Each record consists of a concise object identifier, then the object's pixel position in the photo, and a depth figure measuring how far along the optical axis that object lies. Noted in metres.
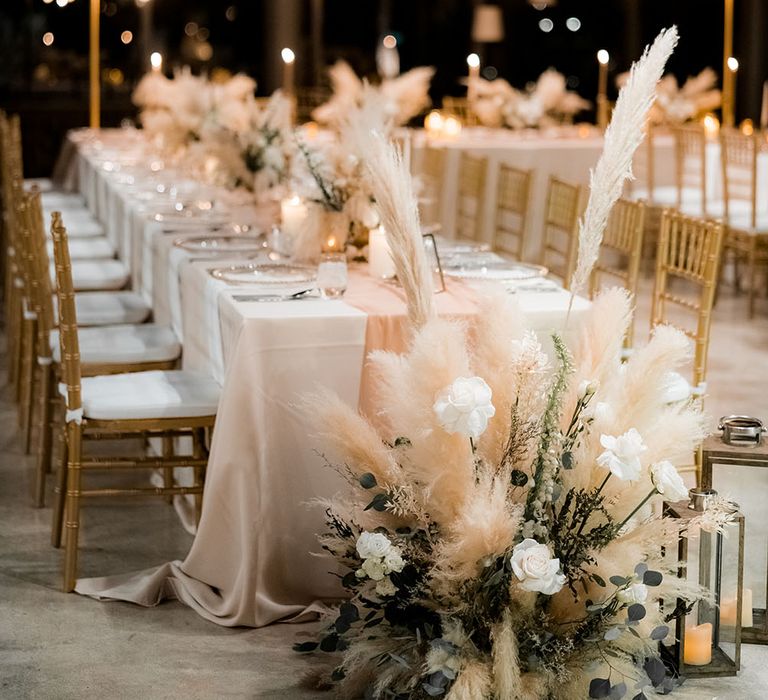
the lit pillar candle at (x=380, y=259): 3.79
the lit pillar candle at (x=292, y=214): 4.20
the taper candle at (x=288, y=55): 6.26
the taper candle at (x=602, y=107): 8.95
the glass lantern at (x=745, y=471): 2.94
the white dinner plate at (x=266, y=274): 3.74
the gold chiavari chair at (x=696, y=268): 3.59
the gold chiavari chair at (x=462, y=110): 10.68
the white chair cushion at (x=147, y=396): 3.49
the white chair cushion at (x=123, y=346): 4.12
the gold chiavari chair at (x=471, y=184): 6.50
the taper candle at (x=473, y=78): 9.27
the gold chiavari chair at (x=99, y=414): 3.47
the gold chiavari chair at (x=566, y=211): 4.67
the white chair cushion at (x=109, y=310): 4.78
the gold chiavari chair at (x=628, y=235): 4.11
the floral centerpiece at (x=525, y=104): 9.10
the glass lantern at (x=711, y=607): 2.82
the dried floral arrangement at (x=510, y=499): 2.52
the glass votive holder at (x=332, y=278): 3.51
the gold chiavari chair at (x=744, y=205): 7.01
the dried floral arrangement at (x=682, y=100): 8.95
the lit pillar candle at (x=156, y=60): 7.89
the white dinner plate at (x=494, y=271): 3.80
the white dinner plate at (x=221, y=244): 4.35
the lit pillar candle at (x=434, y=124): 8.78
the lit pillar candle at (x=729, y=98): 8.70
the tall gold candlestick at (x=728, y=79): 8.93
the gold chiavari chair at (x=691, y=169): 7.76
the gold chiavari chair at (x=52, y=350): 4.11
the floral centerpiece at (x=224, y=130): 5.18
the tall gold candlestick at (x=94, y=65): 8.76
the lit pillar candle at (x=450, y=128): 8.77
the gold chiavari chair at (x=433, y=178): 7.07
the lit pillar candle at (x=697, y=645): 2.90
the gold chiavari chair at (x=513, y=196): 5.64
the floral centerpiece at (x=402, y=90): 6.32
